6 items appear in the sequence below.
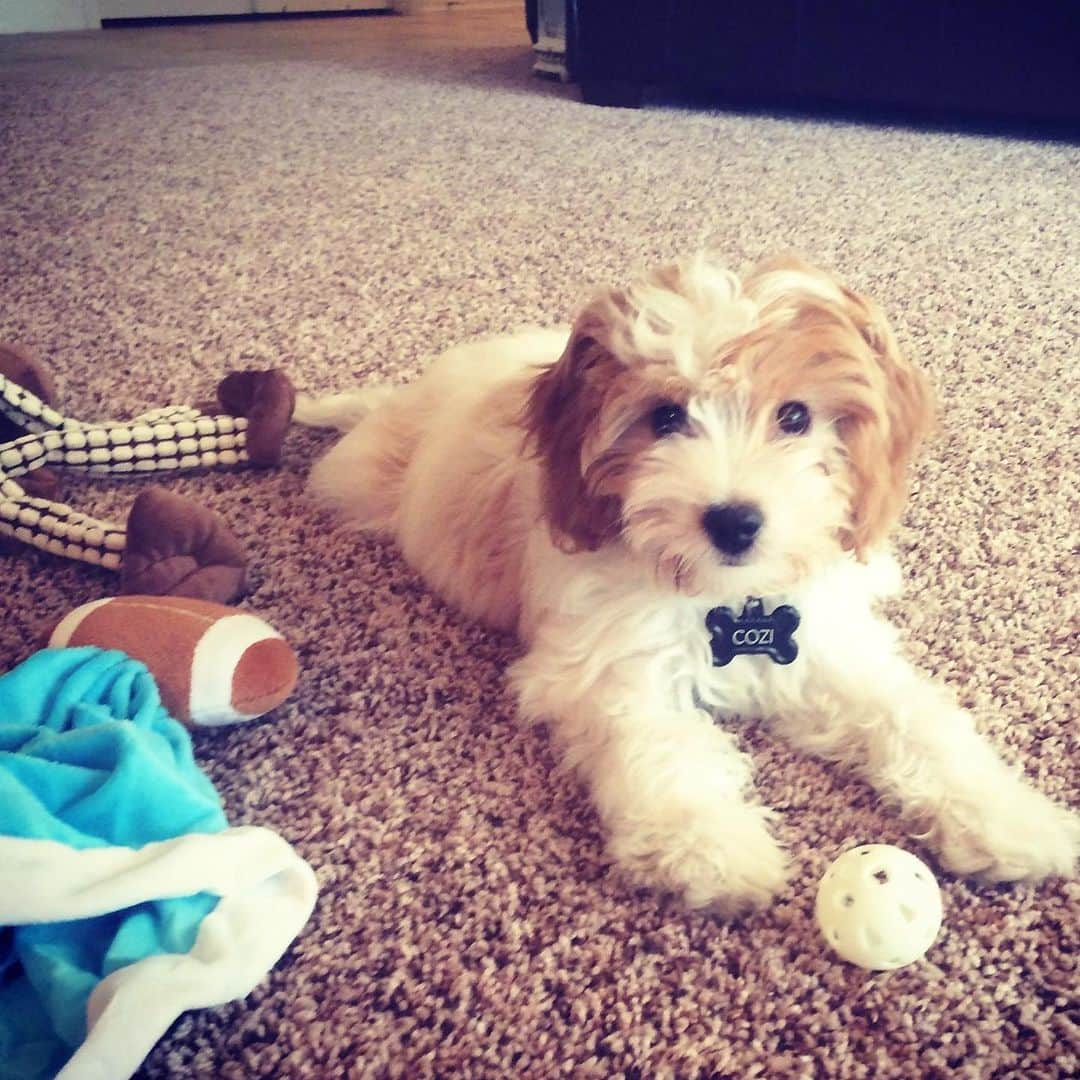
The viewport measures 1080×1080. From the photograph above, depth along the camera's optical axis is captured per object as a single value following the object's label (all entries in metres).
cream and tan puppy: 0.56
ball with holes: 0.50
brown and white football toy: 0.61
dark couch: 1.51
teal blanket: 0.48
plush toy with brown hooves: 0.69
